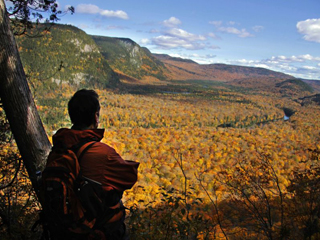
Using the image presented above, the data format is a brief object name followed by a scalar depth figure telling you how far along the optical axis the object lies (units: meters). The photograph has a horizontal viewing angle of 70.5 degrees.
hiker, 2.38
